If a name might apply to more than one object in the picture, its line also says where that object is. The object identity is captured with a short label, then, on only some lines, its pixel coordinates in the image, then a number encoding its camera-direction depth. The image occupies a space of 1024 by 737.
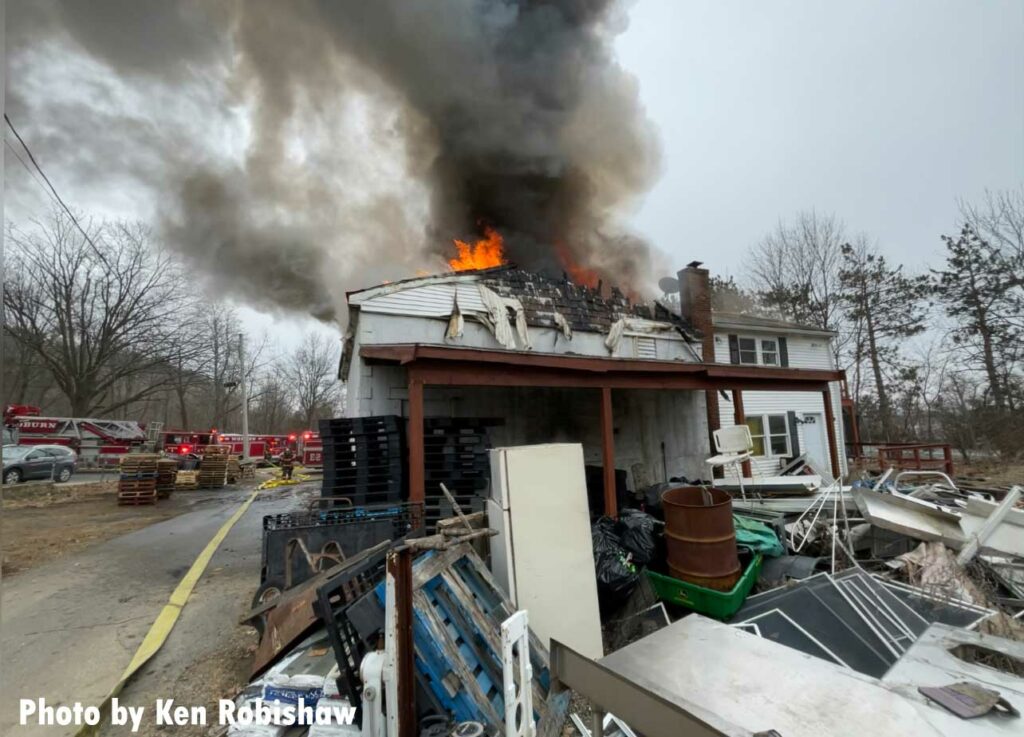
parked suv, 14.43
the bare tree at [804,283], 22.58
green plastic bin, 4.04
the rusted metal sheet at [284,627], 3.46
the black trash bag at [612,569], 4.38
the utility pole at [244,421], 22.05
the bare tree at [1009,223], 19.25
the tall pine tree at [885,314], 21.59
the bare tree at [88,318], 21.52
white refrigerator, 3.78
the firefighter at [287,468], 17.79
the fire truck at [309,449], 21.25
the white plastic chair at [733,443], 6.36
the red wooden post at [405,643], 2.44
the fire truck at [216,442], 20.80
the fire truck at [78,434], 18.64
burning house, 6.69
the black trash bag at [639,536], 4.72
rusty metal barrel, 4.27
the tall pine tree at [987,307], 19.03
